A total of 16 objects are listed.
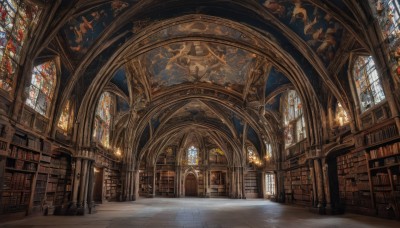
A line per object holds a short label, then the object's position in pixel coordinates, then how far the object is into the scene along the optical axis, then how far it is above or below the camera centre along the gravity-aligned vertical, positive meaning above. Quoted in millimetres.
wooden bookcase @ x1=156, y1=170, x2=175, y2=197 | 32503 -190
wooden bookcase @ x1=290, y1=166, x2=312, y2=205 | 17081 -218
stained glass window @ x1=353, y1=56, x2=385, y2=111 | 10586 +3987
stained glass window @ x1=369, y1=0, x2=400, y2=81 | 8539 +4954
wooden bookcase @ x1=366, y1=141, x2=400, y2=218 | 9398 +215
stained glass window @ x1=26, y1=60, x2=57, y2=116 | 10953 +3878
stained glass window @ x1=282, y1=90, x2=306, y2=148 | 18581 +4431
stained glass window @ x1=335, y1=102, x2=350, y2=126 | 12982 +3149
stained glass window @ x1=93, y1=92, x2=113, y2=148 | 18984 +4297
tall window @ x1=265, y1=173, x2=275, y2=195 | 28547 -218
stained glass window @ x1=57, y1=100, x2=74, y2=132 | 13445 +3096
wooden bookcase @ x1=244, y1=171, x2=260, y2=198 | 29917 -243
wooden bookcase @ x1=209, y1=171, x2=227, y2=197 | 32531 -278
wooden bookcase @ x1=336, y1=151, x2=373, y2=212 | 11141 +9
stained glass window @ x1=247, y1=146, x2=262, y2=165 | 29953 +2878
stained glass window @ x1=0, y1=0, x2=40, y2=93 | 8430 +4709
